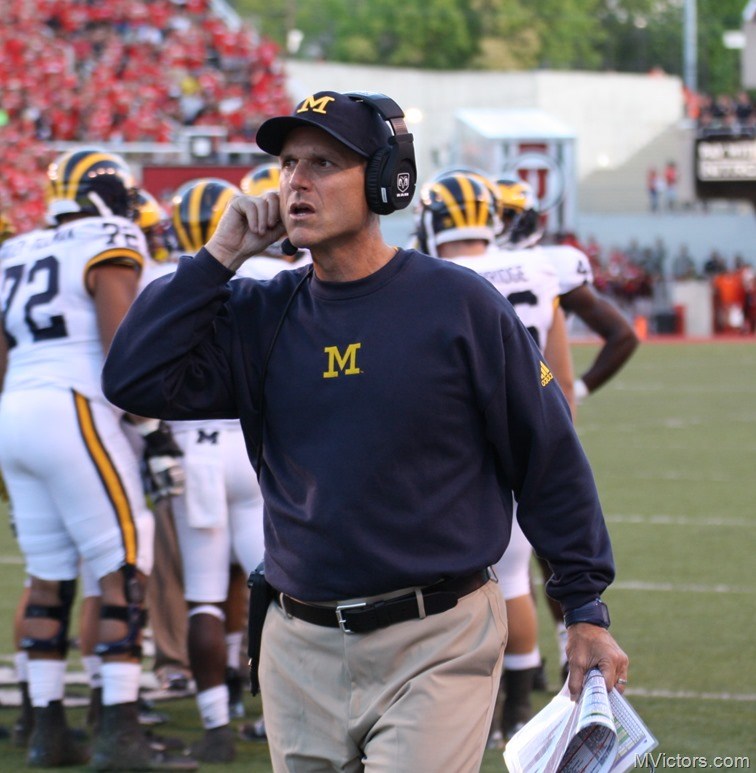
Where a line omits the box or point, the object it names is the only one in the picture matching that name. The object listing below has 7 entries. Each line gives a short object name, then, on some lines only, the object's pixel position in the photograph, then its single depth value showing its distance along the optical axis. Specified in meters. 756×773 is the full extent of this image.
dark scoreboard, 65.06
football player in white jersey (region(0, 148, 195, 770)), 10.47
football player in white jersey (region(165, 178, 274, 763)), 10.99
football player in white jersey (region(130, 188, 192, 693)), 13.14
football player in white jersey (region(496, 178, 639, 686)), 13.04
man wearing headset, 6.23
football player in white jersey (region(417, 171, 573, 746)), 11.09
